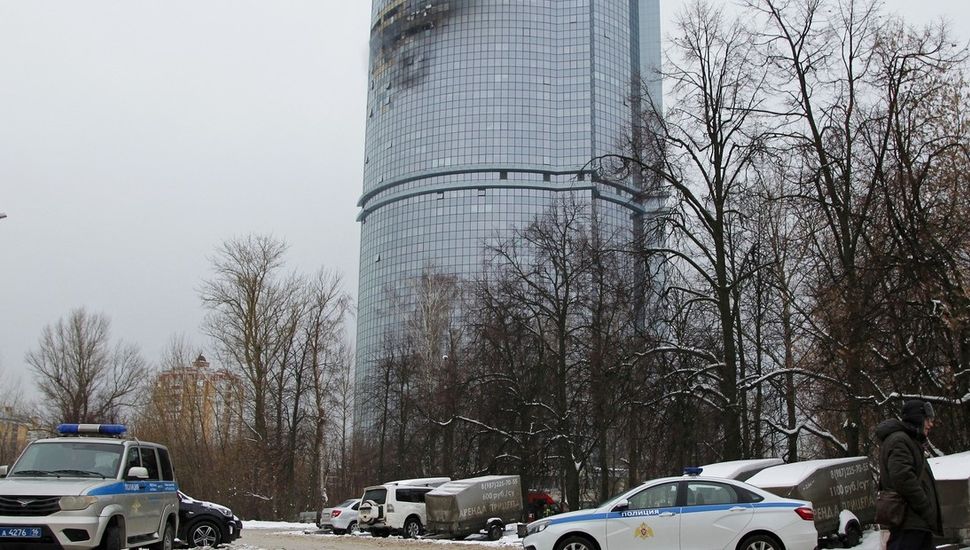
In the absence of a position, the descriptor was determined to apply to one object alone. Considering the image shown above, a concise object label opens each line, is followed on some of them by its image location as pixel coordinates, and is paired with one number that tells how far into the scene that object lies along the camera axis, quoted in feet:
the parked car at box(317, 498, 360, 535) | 107.65
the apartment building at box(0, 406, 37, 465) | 173.30
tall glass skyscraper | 460.55
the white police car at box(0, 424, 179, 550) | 37.73
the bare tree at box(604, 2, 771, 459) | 75.97
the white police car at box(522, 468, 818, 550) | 40.55
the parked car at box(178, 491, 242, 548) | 63.46
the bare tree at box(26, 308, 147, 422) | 167.02
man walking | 22.33
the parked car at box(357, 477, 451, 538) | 97.35
